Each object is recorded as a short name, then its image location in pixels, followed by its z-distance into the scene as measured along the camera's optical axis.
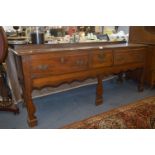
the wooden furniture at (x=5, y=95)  1.93
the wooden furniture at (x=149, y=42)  2.46
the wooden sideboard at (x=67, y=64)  1.56
